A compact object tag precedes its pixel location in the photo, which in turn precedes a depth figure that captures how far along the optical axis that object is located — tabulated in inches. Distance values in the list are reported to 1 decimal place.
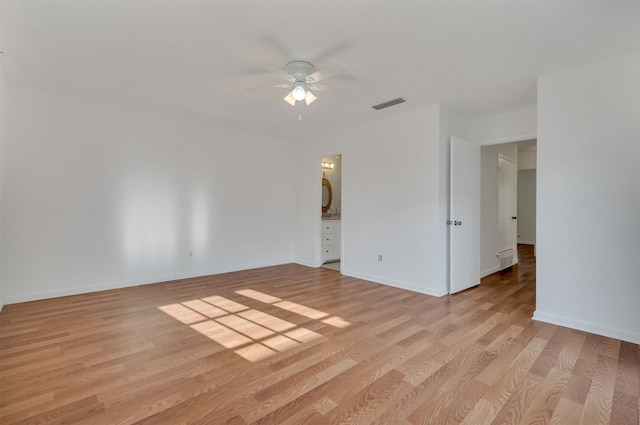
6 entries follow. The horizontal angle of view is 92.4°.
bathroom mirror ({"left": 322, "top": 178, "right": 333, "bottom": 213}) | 285.3
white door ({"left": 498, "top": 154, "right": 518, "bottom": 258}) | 225.0
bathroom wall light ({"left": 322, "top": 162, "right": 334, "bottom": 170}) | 286.2
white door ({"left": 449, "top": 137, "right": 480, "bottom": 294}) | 162.9
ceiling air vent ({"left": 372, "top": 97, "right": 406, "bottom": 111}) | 152.7
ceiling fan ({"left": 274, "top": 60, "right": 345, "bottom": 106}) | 106.8
